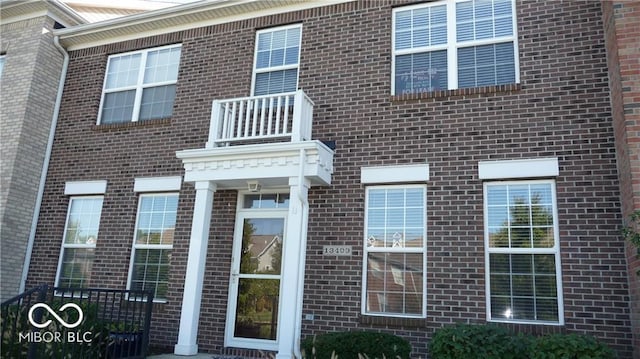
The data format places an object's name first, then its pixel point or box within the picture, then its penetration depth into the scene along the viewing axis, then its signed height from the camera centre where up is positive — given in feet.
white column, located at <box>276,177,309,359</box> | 22.93 +0.98
